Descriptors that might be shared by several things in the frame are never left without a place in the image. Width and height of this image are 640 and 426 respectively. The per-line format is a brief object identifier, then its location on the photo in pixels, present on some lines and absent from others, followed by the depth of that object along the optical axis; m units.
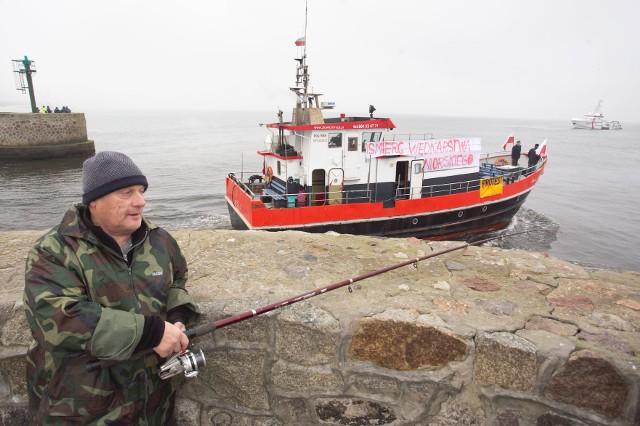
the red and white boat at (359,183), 11.30
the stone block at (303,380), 2.07
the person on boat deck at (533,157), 17.98
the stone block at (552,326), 2.09
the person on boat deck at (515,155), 18.28
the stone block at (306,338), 2.05
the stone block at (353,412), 2.07
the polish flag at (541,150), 18.40
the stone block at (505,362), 1.90
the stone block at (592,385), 1.82
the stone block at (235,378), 2.10
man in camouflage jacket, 1.42
